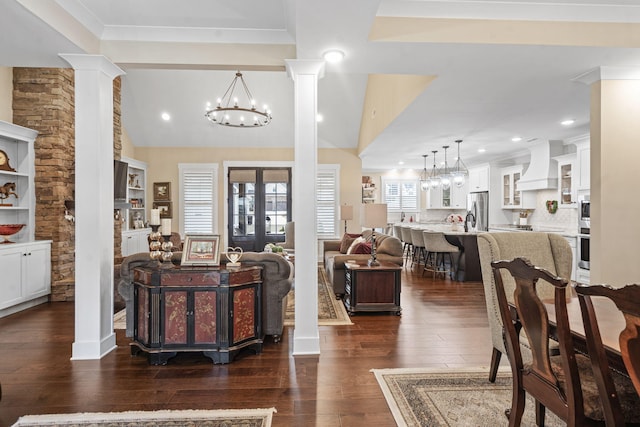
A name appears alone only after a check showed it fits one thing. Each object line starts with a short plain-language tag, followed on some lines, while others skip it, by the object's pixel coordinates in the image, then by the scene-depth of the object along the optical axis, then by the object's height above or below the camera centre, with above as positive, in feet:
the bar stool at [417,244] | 23.43 -2.14
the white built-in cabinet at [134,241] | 22.07 -1.94
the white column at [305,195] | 10.39 +0.50
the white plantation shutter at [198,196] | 26.71 +1.19
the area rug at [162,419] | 7.07 -4.23
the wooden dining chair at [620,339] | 3.52 -1.40
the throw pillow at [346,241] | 21.17 -1.78
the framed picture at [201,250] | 10.39 -1.14
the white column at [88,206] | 10.09 +0.16
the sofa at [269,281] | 11.06 -2.20
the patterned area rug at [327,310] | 13.39 -4.12
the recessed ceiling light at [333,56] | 9.89 +4.50
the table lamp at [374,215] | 14.58 -0.11
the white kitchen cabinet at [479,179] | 29.12 +2.92
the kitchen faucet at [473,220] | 29.99 -0.68
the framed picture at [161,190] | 26.68 +1.60
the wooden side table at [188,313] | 9.82 -2.83
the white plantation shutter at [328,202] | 27.14 +0.78
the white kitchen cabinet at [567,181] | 20.45 +1.91
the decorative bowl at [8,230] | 14.49 -0.77
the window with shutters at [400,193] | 36.91 +2.02
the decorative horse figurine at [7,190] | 15.38 +0.92
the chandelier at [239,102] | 23.35 +7.61
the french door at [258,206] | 27.12 +0.46
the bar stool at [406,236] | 25.95 -1.75
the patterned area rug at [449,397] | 7.16 -4.19
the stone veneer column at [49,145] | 16.16 +3.05
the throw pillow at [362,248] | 18.07 -1.86
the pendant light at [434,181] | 25.53 +2.28
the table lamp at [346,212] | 24.94 +0.01
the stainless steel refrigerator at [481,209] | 28.78 +0.29
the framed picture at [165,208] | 26.66 +0.28
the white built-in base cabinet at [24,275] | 13.79 -2.67
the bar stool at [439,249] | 20.86 -2.20
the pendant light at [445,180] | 24.47 +2.27
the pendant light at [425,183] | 27.50 +2.30
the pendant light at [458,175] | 22.79 +2.44
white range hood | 21.90 +2.92
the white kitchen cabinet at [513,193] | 24.95 +1.43
